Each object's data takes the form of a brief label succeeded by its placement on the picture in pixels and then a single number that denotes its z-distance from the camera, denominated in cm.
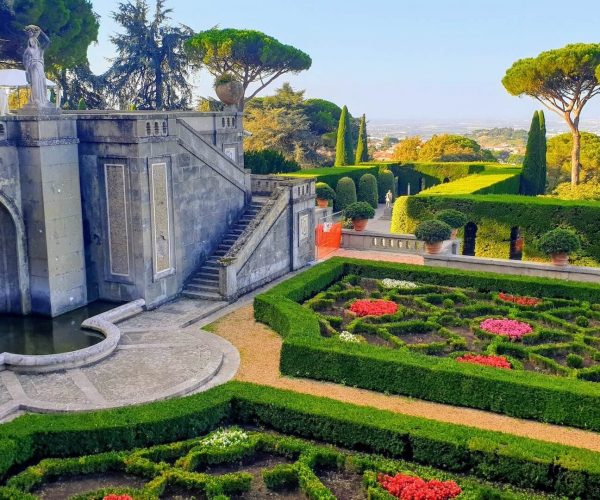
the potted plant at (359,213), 2617
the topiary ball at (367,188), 4175
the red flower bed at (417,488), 932
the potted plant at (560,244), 2050
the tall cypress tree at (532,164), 4153
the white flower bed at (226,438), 1084
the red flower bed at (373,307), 1738
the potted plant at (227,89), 2470
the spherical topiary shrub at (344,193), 3803
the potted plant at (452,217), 2495
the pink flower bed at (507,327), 1576
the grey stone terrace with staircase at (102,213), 1702
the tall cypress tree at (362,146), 5353
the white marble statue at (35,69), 1684
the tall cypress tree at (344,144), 5006
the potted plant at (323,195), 3281
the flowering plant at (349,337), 1539
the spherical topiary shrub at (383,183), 4597
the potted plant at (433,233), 2283
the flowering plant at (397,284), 1973
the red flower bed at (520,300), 1827
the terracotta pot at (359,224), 2648
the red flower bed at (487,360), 1392
